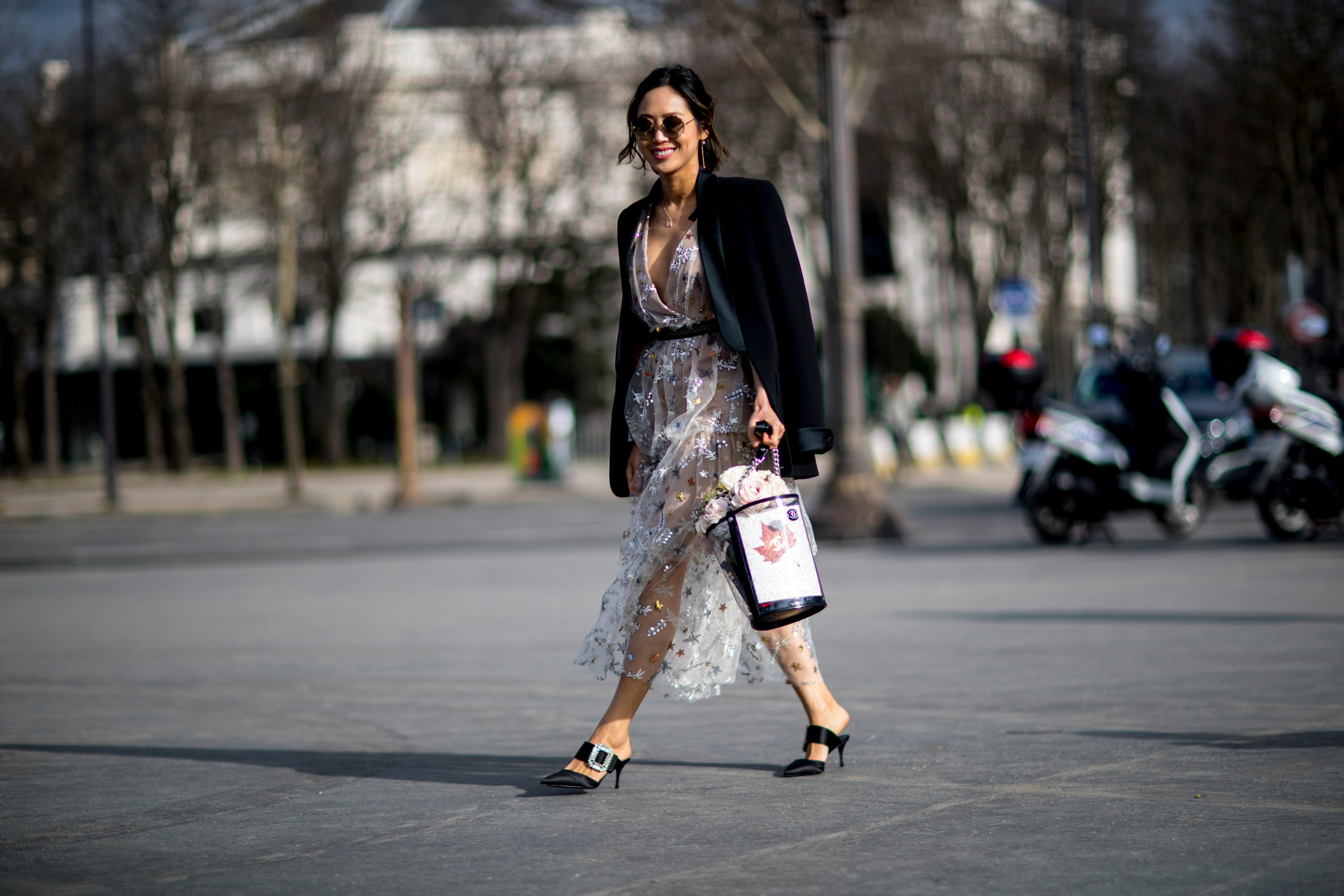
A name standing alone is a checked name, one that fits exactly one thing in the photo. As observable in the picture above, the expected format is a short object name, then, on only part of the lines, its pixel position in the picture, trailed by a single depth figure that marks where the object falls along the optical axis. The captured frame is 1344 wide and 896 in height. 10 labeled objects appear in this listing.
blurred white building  32.91
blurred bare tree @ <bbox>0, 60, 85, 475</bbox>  29.88
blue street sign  22.64
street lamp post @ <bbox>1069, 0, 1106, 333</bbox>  25.23
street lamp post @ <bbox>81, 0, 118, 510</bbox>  23.91
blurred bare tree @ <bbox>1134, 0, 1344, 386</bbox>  25.08
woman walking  4.55
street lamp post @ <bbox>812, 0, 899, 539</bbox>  13.83
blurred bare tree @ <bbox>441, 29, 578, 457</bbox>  35.62
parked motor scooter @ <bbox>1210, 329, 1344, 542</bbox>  11.70
